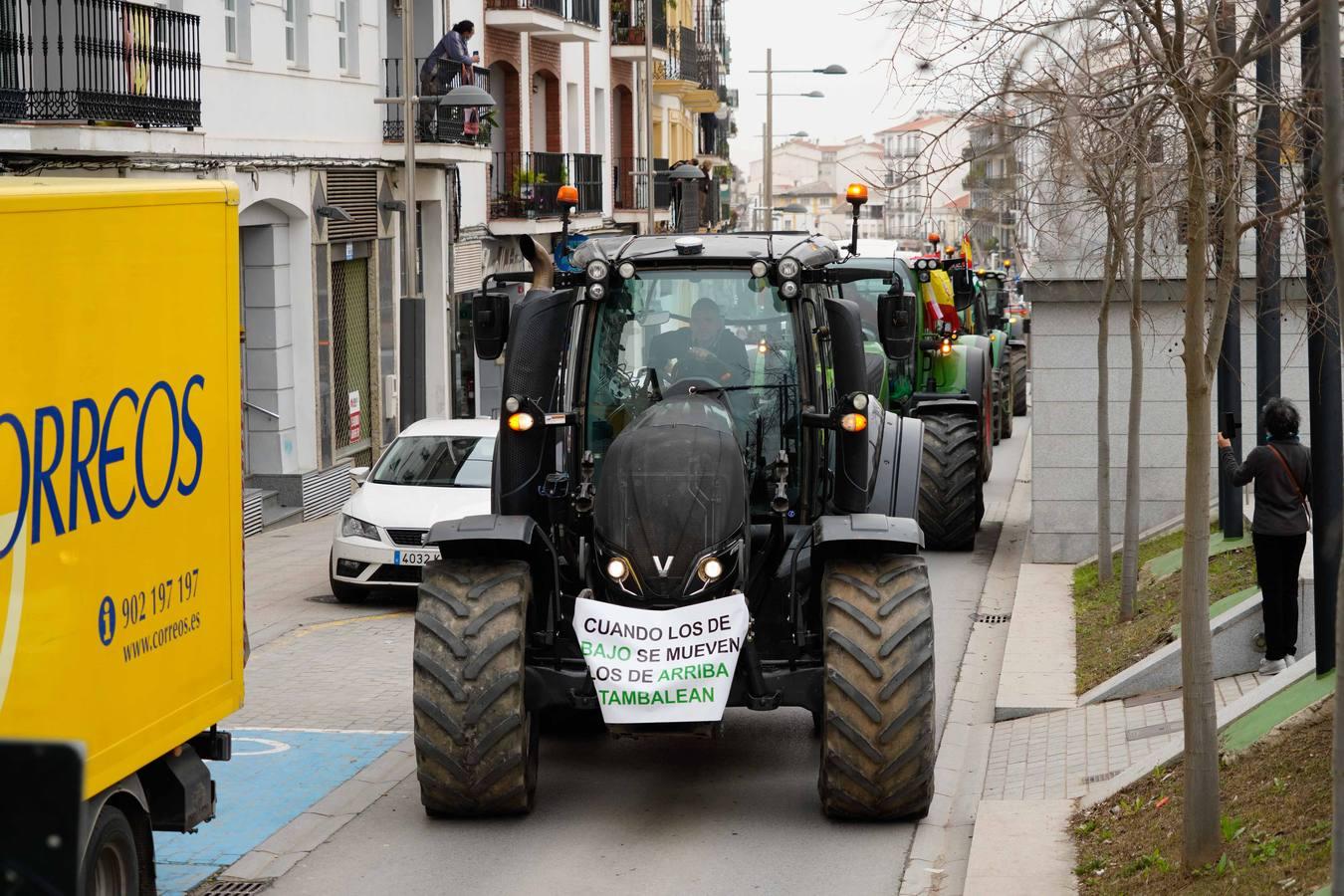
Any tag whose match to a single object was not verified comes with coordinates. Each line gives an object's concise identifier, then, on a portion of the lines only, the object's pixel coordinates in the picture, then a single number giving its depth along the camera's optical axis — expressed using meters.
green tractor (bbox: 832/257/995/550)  18.25
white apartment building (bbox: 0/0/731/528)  17.88
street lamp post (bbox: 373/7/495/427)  21.92
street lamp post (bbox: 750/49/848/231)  50.65
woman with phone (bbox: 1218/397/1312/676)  10.64
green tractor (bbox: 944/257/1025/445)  21.06
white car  15.82
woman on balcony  28.14
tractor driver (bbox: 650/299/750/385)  9.59
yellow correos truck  5.76
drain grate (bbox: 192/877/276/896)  8.02
